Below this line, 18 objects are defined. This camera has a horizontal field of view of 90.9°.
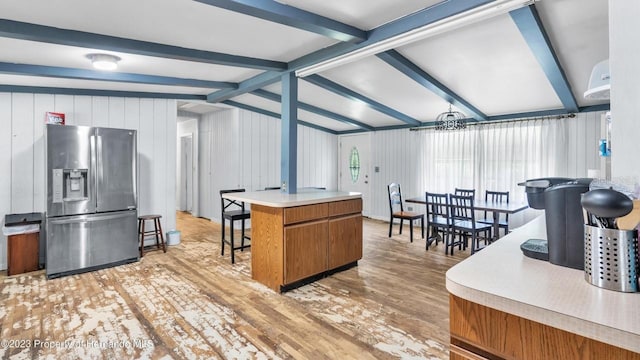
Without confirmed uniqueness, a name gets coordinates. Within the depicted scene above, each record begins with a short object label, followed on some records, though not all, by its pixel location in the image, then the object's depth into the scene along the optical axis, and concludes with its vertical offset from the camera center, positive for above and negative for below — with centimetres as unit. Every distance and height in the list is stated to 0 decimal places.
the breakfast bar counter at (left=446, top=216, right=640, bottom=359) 78 -36
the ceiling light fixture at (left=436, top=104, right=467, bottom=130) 441 +79
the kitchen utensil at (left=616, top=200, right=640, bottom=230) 99 -13
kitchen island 319 -61
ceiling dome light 328 +123
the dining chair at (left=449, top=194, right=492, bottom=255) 431 -64
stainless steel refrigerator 360 -23
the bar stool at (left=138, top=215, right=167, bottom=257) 458 -78
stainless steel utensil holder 92 -24
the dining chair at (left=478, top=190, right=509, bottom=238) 480 -33
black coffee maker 111 -16
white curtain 476 +43
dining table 412 -38
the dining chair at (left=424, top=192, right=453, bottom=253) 460 -63
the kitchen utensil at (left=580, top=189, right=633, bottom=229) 87 -7
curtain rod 474 +99
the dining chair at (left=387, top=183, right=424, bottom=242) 538 -61
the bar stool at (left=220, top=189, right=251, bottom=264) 414 -49
